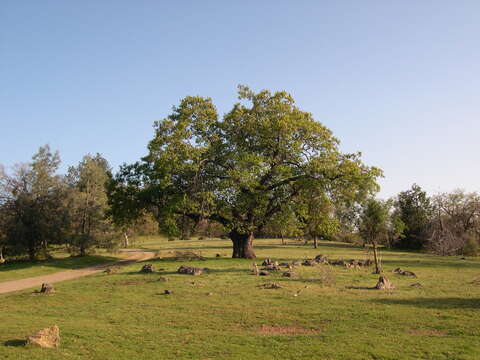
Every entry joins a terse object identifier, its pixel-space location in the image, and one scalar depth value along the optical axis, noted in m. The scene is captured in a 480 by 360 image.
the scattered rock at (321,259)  29.09
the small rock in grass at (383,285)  18.36
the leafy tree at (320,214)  33.66
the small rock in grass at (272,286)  18.97
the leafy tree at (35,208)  34.44
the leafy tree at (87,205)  38.66
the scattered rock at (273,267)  26.13
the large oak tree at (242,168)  32.16
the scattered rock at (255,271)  24.13
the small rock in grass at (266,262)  28.44
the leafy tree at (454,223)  48.75
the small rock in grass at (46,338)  9.87
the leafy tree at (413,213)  64.56
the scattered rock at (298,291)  17.14
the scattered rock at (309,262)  28.67
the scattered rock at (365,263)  29.36
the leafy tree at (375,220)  24.73
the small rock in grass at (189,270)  24.80
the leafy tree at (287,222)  33.66
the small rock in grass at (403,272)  23.80
